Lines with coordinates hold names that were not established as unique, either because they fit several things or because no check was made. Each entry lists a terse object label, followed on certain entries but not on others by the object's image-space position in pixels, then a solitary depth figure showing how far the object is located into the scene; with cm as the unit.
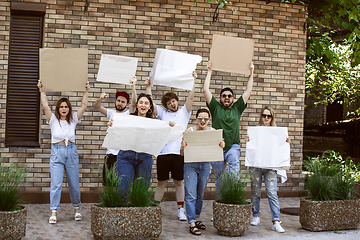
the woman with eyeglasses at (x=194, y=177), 482
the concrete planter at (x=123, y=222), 422
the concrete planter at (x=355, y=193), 546
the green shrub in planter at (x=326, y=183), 526
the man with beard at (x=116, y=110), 555
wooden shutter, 669
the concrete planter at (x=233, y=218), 468
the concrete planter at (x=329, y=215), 511
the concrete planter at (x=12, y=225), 401
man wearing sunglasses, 513
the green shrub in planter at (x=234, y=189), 478
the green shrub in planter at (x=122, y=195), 438
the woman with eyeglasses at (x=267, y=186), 514
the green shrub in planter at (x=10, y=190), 415
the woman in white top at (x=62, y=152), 523
